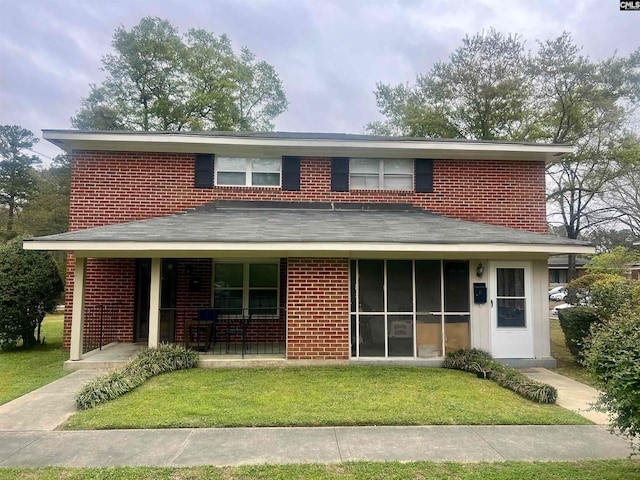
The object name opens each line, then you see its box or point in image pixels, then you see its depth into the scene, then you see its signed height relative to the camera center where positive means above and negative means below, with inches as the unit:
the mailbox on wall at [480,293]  320.8 -13.0
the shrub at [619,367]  134.5 -32.9
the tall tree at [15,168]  1170.0 +336.5
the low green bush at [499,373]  230.3 -66.6
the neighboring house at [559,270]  1621.6 +34.5
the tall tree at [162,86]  959.6 +486.3
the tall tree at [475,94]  887.1 +441.8
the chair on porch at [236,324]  349.1 -46.9
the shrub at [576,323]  344.5 -41.8
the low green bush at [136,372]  220.8 -64.9
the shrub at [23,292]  378.3 -16.4
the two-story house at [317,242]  310.5 +26.4
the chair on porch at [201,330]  335.3 -47.8
